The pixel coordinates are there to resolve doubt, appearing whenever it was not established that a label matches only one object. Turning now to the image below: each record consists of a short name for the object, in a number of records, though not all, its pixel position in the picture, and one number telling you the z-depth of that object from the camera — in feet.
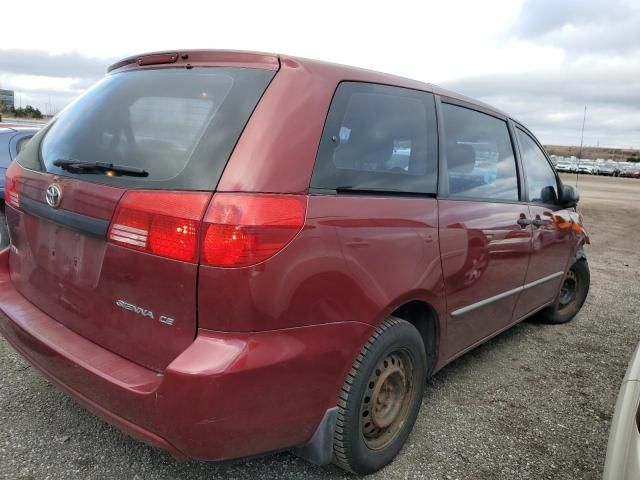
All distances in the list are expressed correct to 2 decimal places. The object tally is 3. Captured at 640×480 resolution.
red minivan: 5.62
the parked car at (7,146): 15.94
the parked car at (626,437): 5.25
